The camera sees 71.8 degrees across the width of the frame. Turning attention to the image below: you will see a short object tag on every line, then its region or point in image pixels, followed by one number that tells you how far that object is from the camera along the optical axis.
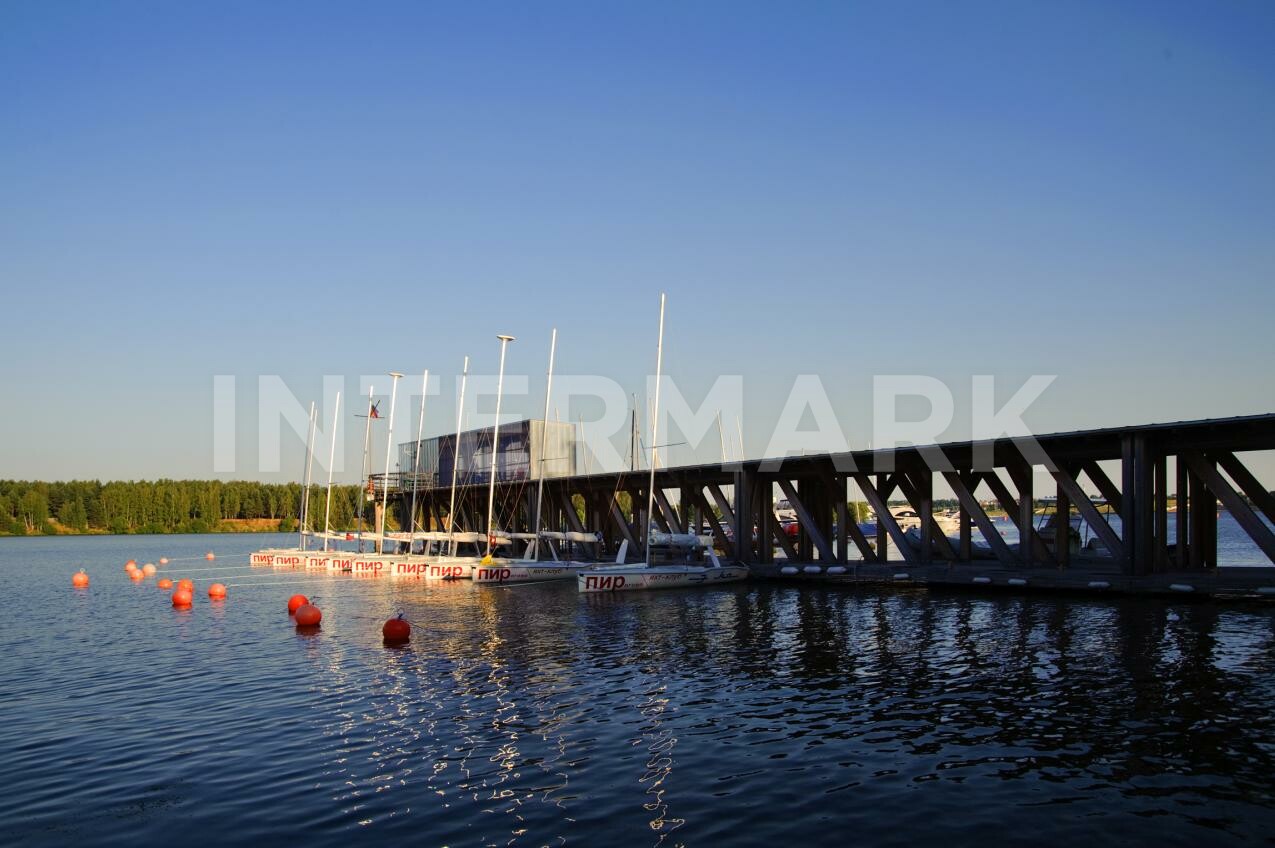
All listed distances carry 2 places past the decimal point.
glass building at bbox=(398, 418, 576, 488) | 90.62
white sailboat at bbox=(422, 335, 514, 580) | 59.41
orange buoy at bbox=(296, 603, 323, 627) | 34.03
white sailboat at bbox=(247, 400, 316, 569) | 81.31
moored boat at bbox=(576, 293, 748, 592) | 46.91
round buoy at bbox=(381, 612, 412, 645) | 30.03
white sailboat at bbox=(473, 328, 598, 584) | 56.66
